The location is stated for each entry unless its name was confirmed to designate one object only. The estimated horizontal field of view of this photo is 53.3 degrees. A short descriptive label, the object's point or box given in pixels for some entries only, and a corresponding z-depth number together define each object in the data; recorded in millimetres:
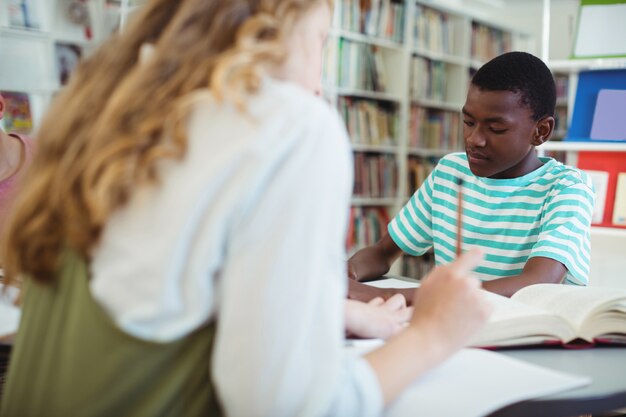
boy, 1429
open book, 876
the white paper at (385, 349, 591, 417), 655
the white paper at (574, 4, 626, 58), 2324
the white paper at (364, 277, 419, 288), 1292
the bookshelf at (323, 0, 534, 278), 4211
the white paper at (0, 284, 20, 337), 958
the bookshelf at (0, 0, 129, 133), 3100
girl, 529
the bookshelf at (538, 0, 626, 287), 2361
